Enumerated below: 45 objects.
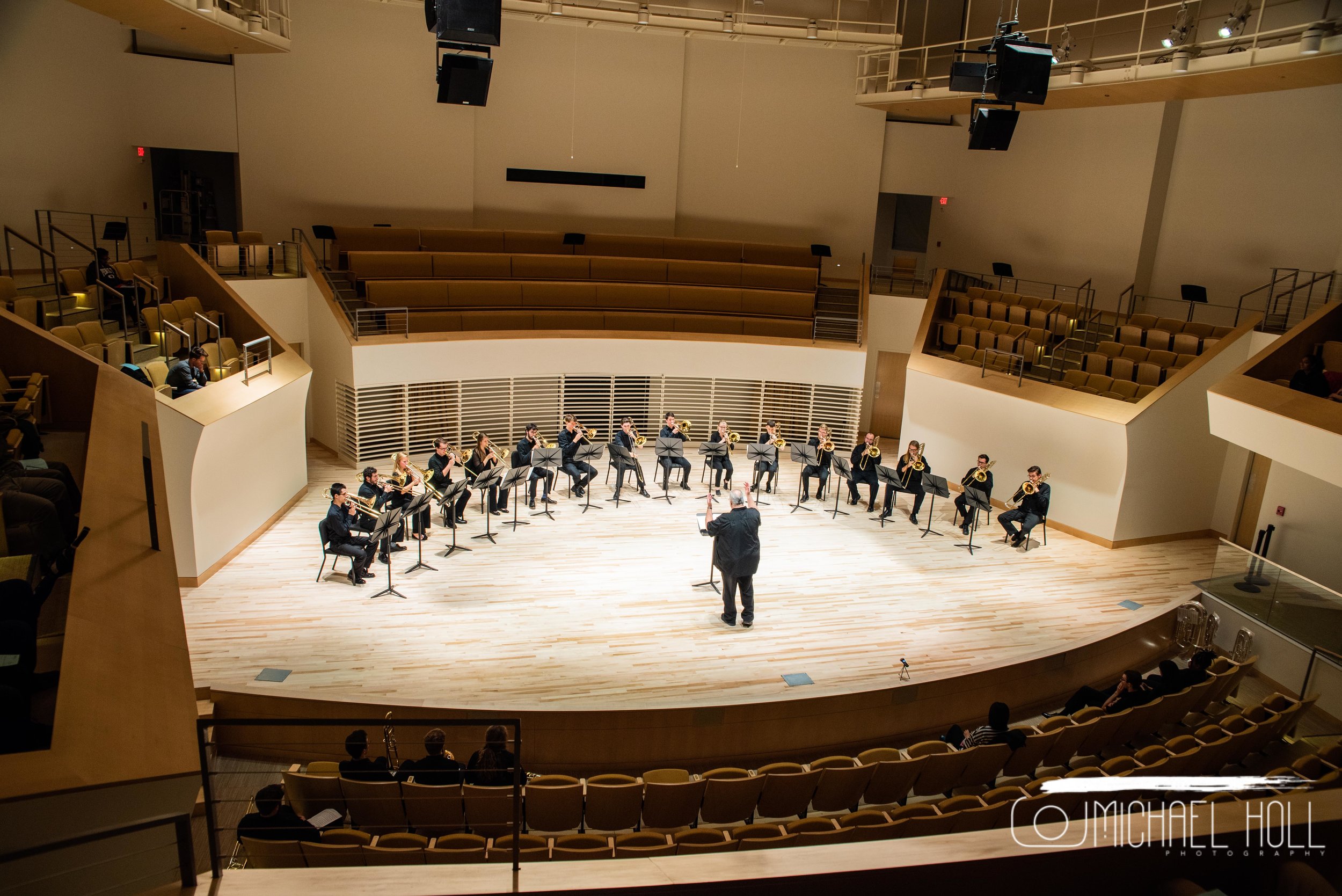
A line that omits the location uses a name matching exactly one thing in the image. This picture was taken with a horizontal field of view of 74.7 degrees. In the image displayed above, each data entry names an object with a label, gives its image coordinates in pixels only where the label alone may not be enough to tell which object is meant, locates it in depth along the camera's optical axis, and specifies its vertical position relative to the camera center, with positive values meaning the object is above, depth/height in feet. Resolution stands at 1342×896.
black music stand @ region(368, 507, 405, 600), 25.50 -8.81
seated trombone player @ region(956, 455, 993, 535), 33.45 -8.47
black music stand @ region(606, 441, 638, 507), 35.70 -8.91
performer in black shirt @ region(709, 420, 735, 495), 36.65 -9.30
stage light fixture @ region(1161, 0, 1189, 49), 30.73 +7.89
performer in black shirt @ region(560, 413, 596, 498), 35.27 -9.37
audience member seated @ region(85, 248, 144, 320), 29.53 -2.80
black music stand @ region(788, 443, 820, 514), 35.27 -8.40
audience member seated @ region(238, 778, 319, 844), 14.15 -9.64
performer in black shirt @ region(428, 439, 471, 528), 30.22 -8.55
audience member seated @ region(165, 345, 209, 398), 26.27 -5.06
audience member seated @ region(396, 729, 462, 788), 16.31 -9.92
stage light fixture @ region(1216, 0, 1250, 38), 29.78 +8.03
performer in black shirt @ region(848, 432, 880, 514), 36.47 -9.13
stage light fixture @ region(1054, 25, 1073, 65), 34.04 +7.88
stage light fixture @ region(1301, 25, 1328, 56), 26.43 +6.72
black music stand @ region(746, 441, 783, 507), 35.55 -8.47
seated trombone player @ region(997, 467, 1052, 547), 32.76 -9.07
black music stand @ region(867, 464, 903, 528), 34.88 -9.05
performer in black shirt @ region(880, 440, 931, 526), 34.83 -8.89
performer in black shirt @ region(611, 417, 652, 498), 35.78 -8.64
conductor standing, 24.61 -8.48
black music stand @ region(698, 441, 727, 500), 36.10 -8.62
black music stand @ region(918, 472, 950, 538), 31.60 -8.34
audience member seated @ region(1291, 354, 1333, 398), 27.02 -3.33
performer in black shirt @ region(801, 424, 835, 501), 35.99 -9.09
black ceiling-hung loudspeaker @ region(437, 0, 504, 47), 23.86 +5.27
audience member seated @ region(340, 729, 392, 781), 15.72 -9.80
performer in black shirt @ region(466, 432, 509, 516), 32.19 -8.49
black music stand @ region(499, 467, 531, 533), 30.89 -8.75
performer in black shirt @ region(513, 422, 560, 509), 33.68 -8.74
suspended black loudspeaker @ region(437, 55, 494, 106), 27.12 +4.24
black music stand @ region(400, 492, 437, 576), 26.63 -8.59
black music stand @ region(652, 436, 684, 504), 35.99 -8.60
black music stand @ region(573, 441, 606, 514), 33.45 -8.40
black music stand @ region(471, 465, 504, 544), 29.84 -8.56
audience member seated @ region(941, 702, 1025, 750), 19.02 -10.21
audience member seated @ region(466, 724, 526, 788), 16.57 -10.02
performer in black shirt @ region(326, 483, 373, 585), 26.45 -9.67
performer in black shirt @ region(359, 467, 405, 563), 27.63 -8.71
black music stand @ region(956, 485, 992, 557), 31.78 -8.87
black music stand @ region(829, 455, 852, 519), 34.45 -8.66
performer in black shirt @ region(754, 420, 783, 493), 36.63 -8.48
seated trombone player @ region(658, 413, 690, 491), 36.70 -8.26
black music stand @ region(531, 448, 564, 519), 33.42 -8.71
